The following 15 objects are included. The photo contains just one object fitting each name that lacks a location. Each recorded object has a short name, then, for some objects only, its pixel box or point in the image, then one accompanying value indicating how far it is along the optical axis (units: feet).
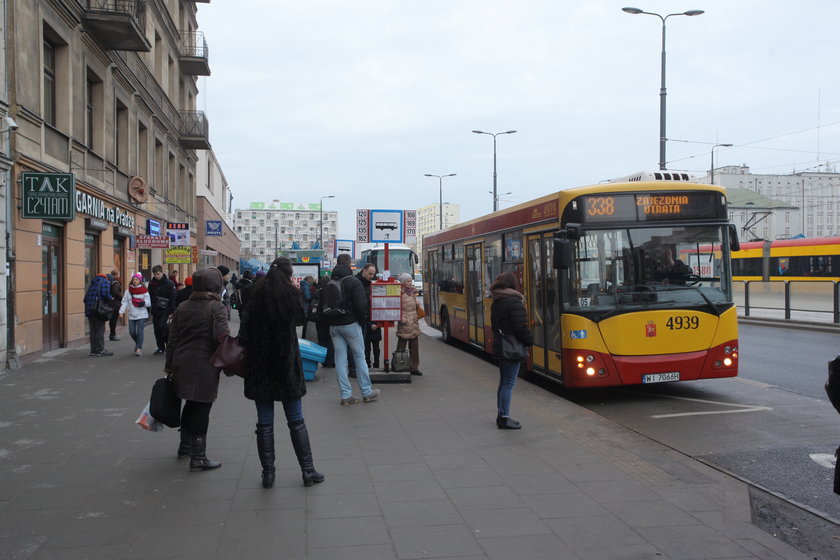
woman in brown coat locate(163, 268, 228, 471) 18.75
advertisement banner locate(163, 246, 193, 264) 69.15
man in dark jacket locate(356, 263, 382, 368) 34.27
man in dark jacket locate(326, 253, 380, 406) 27.55
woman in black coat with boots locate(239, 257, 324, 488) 17.15
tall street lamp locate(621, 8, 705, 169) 67.36
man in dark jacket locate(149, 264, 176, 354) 44.42
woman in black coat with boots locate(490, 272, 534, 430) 23.93
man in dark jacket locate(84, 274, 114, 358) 43.78
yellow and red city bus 28.91
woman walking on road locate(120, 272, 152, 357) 44.96
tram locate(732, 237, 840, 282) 89.81
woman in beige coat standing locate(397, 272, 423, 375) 35.68
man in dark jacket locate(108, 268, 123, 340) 45.27
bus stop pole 35.96
